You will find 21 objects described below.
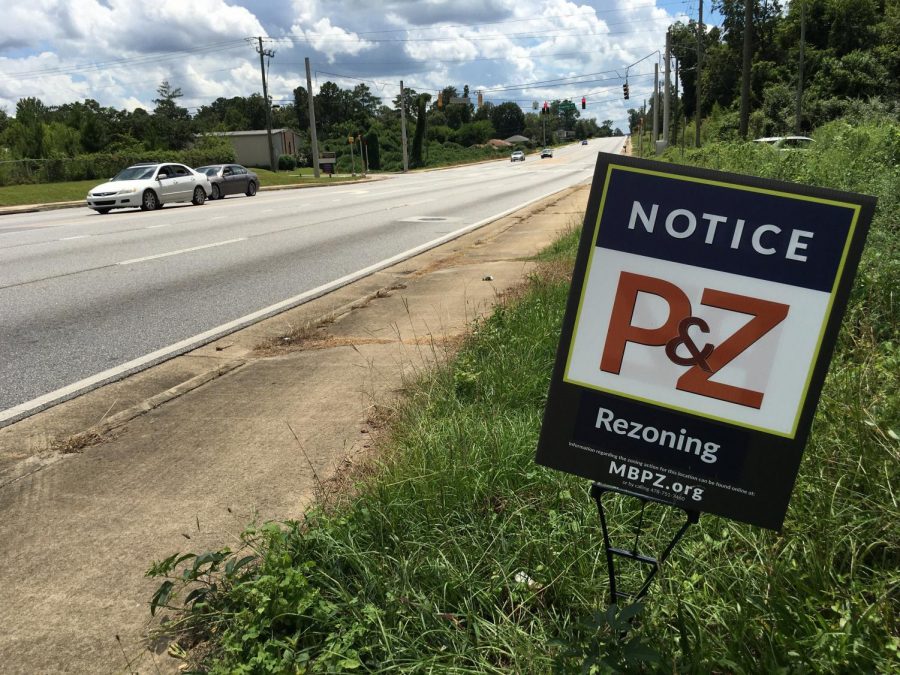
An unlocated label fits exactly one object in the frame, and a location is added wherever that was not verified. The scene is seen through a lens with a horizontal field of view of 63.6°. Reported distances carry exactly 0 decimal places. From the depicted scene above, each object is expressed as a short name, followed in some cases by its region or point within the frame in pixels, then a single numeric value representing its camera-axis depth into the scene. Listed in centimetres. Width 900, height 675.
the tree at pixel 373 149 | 8183
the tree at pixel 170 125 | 6904
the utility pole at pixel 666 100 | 4744
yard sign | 182
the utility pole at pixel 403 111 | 6832
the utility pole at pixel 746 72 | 2634
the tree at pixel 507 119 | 16412
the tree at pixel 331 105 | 13238
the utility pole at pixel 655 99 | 6597
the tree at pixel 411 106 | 10910
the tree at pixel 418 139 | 8919
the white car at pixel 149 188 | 2034
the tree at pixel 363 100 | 13400
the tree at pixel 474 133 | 13025
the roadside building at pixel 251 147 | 7956
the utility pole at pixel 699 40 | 4266
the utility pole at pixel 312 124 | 4850
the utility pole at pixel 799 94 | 3241
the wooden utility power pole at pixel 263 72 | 4962
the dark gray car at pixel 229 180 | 2725
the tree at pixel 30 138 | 4184
